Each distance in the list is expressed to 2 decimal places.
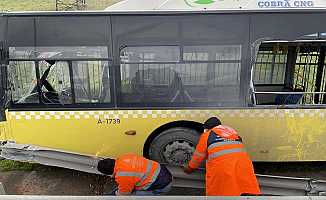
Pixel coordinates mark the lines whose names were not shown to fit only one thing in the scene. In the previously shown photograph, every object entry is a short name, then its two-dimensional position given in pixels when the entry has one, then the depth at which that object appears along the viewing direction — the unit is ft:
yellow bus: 17.63
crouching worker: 14.10
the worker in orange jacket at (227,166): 13.52
